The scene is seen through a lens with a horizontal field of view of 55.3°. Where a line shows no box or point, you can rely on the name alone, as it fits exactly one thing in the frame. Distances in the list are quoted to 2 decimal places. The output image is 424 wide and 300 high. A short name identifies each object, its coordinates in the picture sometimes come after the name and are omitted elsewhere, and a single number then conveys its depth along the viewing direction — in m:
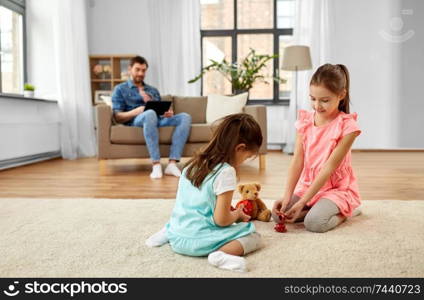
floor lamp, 4.61
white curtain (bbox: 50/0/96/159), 4.59
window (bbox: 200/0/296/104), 5.52
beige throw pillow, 3.85
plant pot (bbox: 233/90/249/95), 5.15
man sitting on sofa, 3.15
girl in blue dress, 1.17
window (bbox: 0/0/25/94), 4.30
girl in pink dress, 1.51
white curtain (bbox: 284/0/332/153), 5.14
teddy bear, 1.67
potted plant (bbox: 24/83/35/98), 4.19
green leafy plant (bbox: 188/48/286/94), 4.98
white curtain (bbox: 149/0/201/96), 5.34
